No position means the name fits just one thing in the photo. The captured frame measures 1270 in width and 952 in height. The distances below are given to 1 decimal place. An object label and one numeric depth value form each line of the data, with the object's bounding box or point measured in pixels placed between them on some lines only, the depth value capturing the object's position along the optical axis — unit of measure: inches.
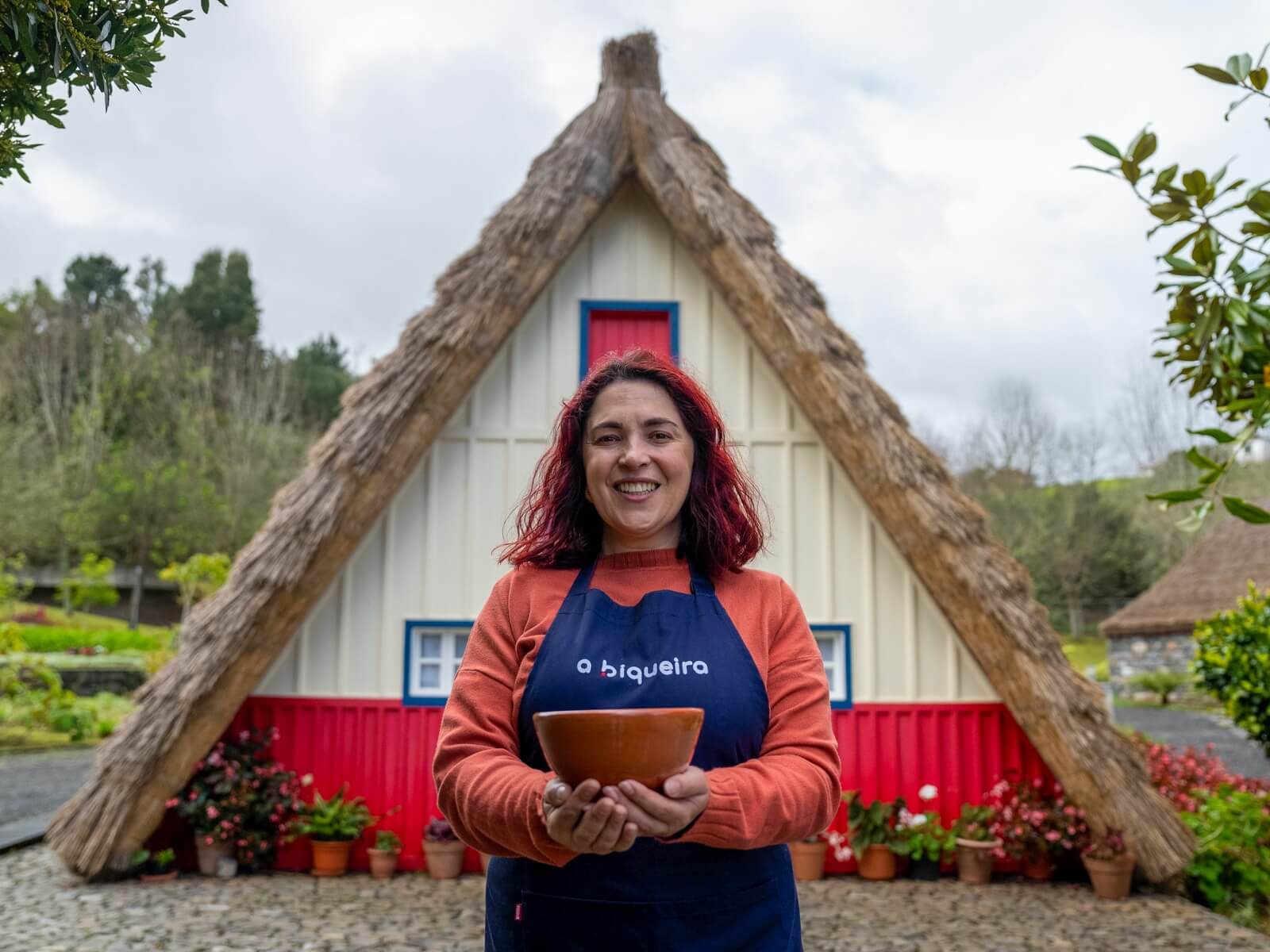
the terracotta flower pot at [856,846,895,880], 211.0
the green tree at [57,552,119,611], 716.0
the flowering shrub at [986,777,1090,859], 202.7
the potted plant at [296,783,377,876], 207.3
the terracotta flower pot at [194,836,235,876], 205.8
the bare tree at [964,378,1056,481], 929.5
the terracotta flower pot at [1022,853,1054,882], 207.6
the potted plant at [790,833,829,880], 212.2
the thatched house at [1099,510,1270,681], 610.2
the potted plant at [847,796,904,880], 210.7
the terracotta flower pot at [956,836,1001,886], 208.1
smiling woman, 47.8
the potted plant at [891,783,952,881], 210.2
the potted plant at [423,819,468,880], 207.5
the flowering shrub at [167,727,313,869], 202.7
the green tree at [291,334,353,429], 1057.5
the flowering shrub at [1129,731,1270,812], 228.5
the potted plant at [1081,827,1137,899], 193.5
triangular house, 196.5
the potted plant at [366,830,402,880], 208.4
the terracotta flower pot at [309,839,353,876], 206.8
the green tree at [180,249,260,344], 1107.9
